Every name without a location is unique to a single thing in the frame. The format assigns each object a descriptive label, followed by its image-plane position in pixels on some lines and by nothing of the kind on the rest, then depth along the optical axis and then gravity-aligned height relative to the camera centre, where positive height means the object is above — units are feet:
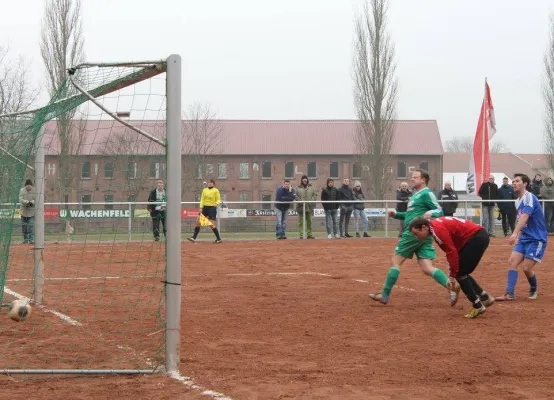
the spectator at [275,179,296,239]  89.97 -1.50
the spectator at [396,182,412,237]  84.26 -0.71
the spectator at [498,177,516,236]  93.56 -1.94
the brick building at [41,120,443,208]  222.48 +9.35
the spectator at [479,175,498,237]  92.79 -1.39
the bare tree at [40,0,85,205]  135.23 +23.21
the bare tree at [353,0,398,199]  163.12 +16.69
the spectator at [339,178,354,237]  91.93 -1.61
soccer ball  29.53 -4.16
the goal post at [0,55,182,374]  25.02 -0.38
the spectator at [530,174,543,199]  95.40 +0.45
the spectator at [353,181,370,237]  92.02 -2.37
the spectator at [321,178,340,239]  91.04 -1.93
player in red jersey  33.96 -2.12
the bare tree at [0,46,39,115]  105.91 +11.21
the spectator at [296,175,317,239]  91.55 -1.50
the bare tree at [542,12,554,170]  159.84 +15.60
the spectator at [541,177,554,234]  93.04 -1.28
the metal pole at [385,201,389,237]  96.18 -3.69
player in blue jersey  39.81 -2.11
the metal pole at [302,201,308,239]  90.59 -3.02
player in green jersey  37.52 -2.32
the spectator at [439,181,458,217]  92.17 -1.28
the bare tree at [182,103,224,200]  165.58 +8.71
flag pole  86.48 +5.29
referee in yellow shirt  83.97 -1.70
